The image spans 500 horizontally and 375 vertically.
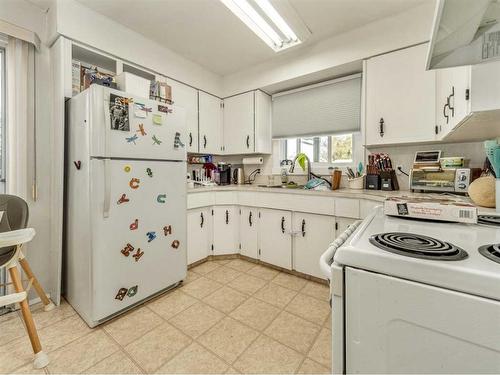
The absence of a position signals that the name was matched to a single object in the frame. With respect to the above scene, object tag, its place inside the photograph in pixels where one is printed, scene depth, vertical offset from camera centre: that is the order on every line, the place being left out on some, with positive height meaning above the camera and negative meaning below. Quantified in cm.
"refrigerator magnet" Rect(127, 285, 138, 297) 173 -82
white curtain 175 +54
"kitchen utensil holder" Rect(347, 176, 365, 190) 229 +0
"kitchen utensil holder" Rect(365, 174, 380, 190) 219 +1
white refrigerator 156 -13
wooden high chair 128 -46
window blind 251 +87
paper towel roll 311 +30
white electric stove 50 -30
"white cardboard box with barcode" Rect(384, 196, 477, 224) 93 -11
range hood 69 +52
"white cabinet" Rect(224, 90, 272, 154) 298 +79
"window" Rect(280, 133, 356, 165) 270 +44
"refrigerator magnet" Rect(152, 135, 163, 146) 184 +34
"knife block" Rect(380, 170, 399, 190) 213 +2
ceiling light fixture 166 +129
